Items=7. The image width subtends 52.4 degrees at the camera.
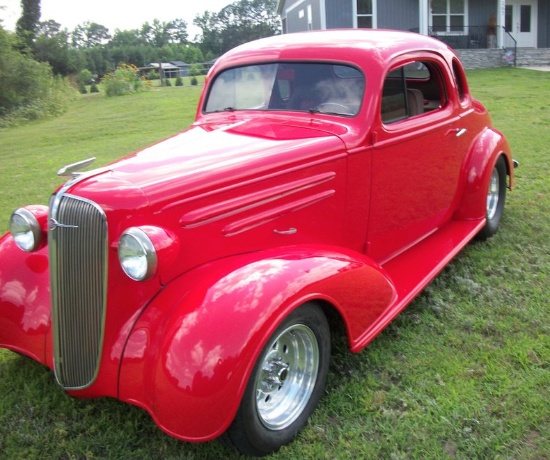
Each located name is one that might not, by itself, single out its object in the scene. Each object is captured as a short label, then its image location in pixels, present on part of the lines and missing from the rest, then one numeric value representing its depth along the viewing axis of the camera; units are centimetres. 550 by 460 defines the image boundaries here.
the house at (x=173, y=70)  4419
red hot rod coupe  229
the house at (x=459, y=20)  2183
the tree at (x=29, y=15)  3609
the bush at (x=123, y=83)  2366
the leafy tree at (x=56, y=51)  3133
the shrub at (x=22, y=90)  1725
